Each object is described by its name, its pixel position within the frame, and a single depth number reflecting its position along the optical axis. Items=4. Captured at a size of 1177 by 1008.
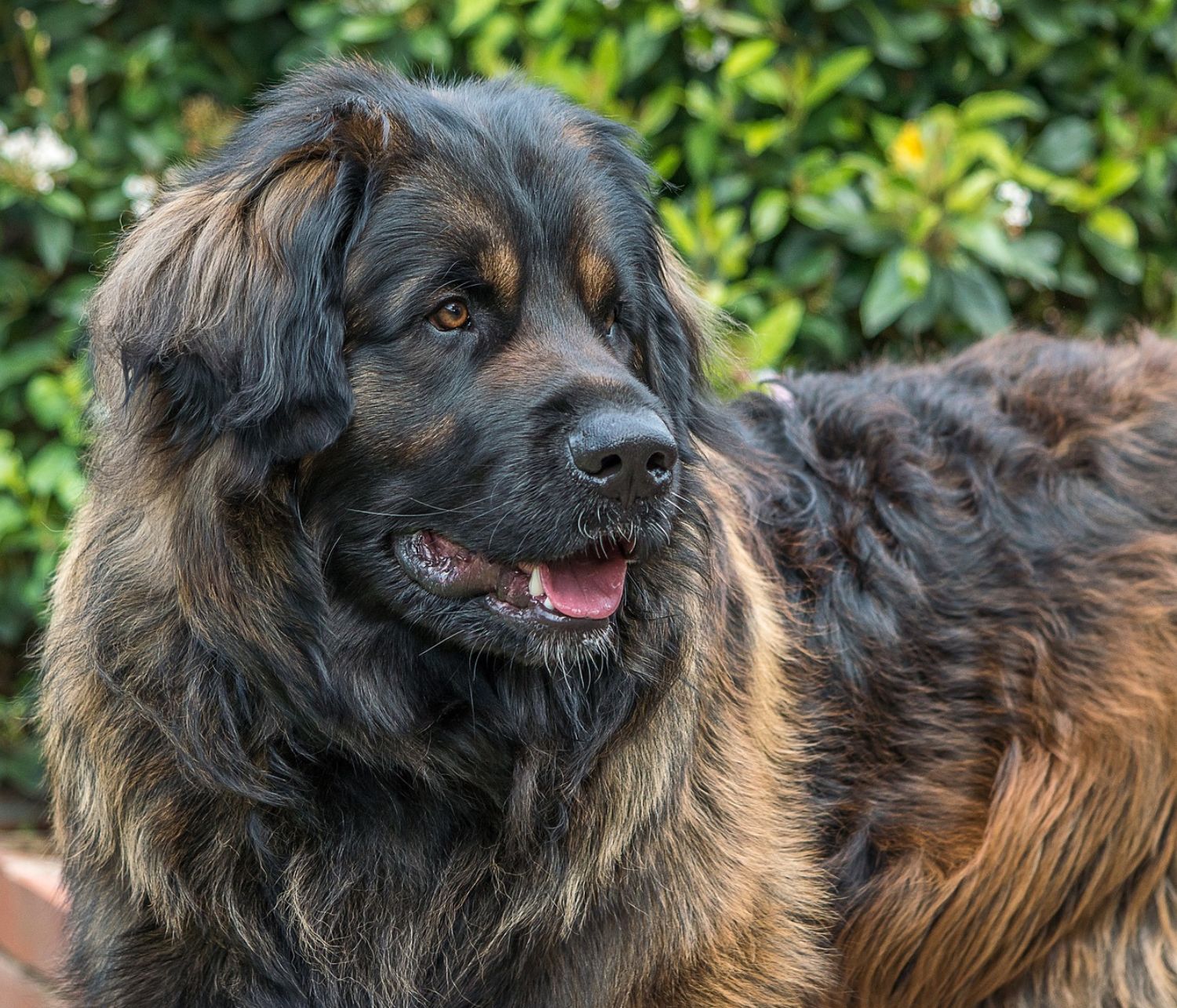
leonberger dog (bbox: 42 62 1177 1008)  2.44
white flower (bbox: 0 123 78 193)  4.64
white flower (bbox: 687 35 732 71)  4.64
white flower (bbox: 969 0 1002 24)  4.55
